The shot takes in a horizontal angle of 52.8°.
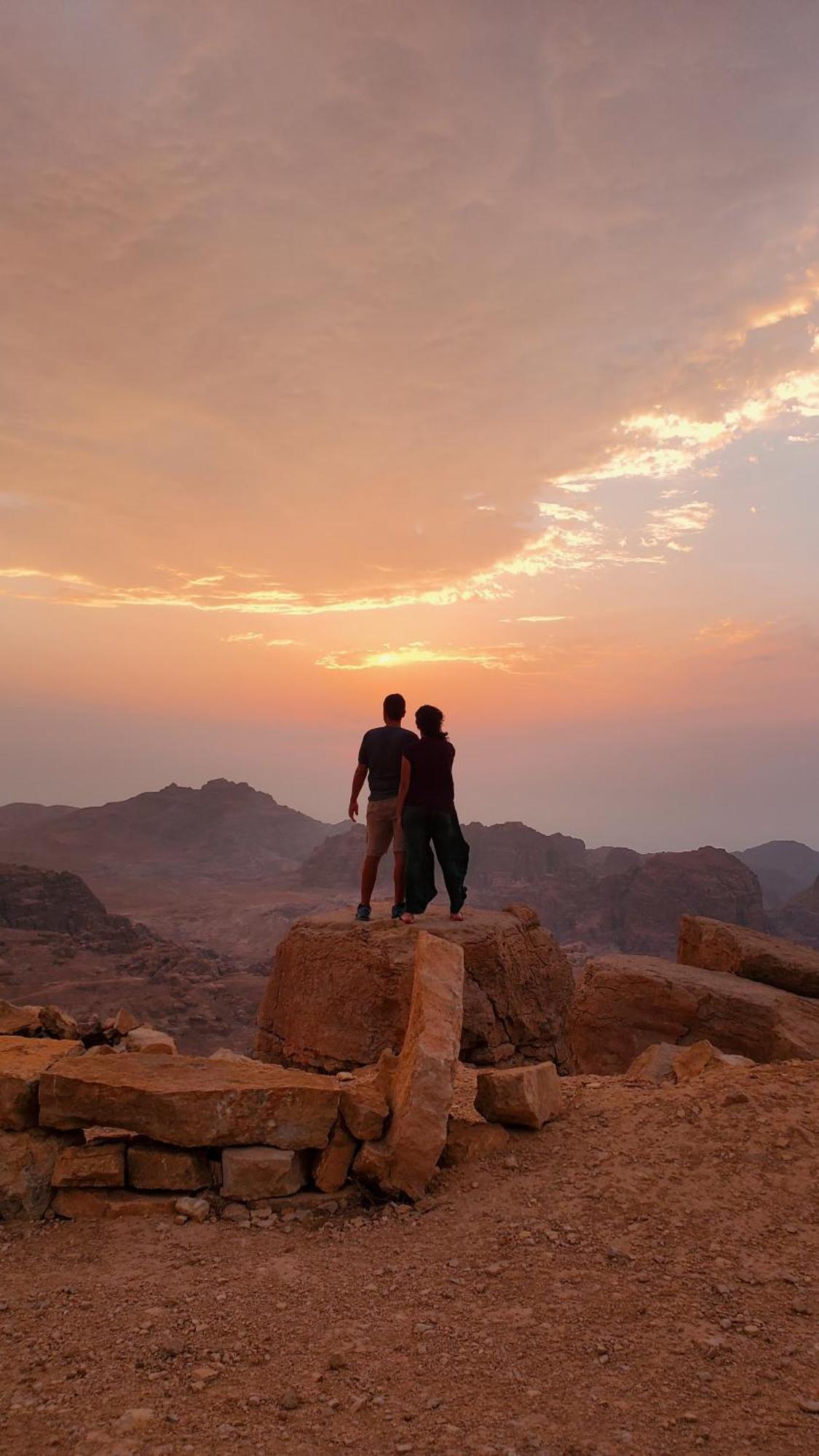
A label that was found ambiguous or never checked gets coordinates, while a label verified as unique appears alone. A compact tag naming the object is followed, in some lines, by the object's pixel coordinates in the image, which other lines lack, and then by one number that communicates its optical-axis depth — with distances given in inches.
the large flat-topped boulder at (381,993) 233.9
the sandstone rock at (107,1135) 158.2
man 266.4
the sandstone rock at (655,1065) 206.2
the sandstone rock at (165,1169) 152.7
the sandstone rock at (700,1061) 195.5
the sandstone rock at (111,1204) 149.7
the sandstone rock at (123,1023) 235.1
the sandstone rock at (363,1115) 157.2
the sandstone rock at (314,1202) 150.5
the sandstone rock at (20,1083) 157.2
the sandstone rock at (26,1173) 149.9
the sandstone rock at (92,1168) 151.6
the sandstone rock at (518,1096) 165.5
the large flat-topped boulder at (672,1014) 247.9
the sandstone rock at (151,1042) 214.2
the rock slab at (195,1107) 151.9
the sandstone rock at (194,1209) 146.7
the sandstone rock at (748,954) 278.8
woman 257.9
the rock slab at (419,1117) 152.6
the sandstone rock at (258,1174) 150.9
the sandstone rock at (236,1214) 146.8
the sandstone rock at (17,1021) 221.8
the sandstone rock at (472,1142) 162.6
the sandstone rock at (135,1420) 94.0
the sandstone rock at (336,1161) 155.2
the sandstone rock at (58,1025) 227.3
